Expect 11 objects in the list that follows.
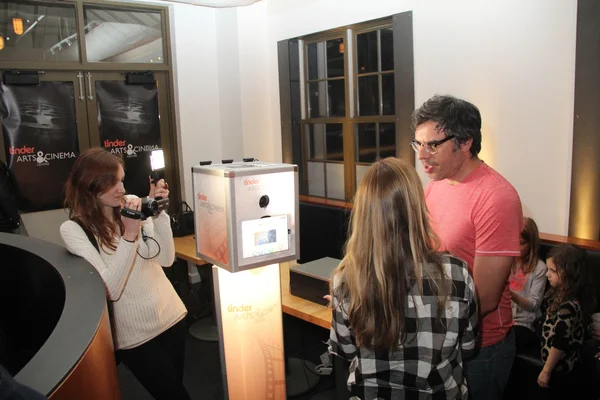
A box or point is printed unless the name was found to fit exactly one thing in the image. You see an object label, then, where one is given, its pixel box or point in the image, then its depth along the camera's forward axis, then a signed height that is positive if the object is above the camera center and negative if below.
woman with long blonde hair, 1.36 -0.43
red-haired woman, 2.15 -0.55
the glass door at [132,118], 5.37 +0.16
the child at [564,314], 2.65 -0.99
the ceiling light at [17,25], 4.89 +1.04
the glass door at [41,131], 4.93 +0.06
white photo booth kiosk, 2.28 -0.55
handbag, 4.86 -0.87
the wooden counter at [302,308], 2.73 -0.96
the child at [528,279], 3.09 -0.93
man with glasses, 1.64 -0.30
